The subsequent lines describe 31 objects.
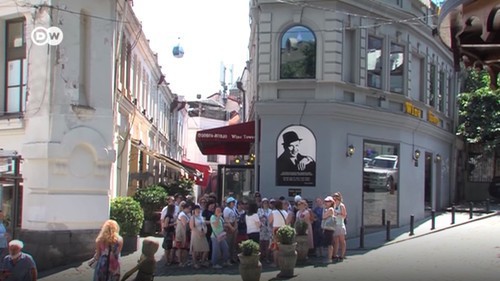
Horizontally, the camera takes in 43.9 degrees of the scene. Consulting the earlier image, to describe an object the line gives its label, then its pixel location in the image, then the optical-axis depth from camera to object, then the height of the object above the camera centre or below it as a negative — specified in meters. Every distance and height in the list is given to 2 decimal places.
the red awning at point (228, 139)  21.47 +1.06
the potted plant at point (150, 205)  20.27 -1.24
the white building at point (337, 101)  19.45 +2.35
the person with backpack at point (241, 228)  15.27 -1.44
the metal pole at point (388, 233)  18.69 -1.79
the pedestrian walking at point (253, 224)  14.93 -1.30
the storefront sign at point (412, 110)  22.53 +2.40
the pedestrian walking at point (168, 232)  14.81 -1.56
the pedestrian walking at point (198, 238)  14.30 -1.60
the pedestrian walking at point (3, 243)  12.48 -1.60
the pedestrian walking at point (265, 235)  15.05 -1.57
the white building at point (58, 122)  14.58 +1.04
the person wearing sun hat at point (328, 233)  15.17 -1.49
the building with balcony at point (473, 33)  4.84 +1.23
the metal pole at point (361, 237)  17.42 -1.81
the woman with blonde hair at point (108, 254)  8.37 -1.20
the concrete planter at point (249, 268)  11.81 -1.87
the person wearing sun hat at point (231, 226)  14.95 -1.36
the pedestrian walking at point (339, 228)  15.32 -1.38
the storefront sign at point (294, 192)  19.30 -0.64
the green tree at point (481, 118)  29.70 +2.81
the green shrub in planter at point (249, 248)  11.84 -1.49
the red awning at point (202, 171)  26.79 -0.10
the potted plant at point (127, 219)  15.85 -1.34
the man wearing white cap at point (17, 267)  8.56 -1.43
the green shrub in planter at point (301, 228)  14.66 -1.34
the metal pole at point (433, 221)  20.92 -1.57
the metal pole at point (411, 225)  19.46 -1.60
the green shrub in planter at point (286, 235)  13.07 -1.36
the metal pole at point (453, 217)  22.19 -1.50
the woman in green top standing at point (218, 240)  14.34 -1.64
